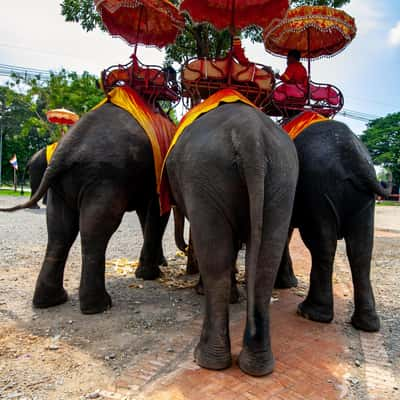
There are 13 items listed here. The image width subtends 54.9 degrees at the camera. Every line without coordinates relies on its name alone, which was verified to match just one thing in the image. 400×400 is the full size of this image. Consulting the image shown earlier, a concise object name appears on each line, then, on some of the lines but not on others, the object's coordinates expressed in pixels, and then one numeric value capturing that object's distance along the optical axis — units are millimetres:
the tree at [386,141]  50750
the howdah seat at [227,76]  4367
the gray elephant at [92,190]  3936
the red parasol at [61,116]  15359
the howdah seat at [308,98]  4934
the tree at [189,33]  7340
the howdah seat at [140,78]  4961
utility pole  43662
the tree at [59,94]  23297
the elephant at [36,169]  11188
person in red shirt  5207
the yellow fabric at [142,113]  4324
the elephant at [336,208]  3848
